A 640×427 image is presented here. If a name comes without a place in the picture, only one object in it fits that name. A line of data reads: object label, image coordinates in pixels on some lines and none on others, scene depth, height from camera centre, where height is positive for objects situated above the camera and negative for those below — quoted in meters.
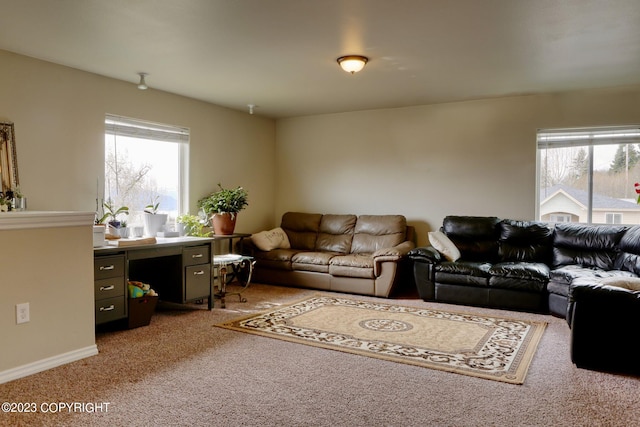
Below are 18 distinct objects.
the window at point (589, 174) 5.21 +0.34
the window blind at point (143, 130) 4.86 +0.78
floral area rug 3.28 -1.15
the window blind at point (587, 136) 5.20 +0.79
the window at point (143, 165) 4.87 +0.37
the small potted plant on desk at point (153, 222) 4.89 -0.27
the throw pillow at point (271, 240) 6.21 -0.57
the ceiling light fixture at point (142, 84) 4.71 +1.18
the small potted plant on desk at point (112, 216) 4.51 -0.20
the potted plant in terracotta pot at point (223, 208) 5.75 -0.12
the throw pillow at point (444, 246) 5.29 -0.53
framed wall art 3.87 +0.32
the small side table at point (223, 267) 4.93 -0.77
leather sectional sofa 4.61 -0.67
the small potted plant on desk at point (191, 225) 5.27 -0.32
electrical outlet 2.96 -0.77
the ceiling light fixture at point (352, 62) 4.01 +1.22
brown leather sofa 5.50 -0.72
